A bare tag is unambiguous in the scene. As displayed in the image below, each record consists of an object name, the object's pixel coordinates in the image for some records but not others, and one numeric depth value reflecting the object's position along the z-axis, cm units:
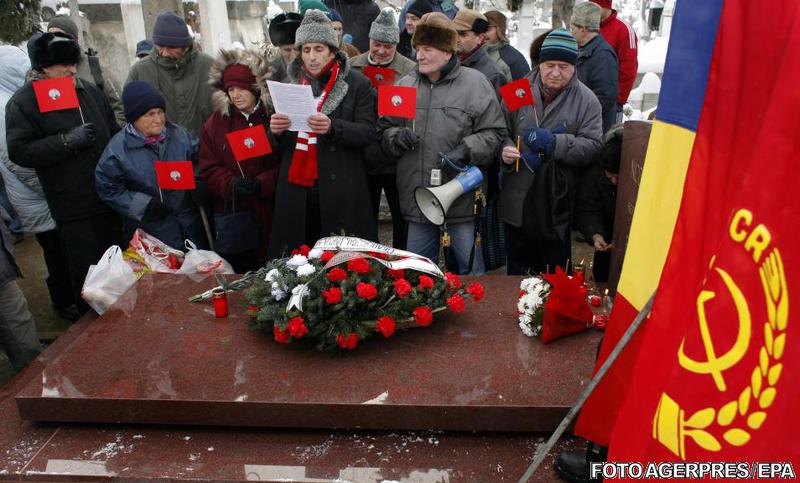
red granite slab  269
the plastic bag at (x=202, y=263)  420
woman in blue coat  417
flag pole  179
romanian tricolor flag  130
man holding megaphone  412
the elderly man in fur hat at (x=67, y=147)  420
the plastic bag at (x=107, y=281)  383
